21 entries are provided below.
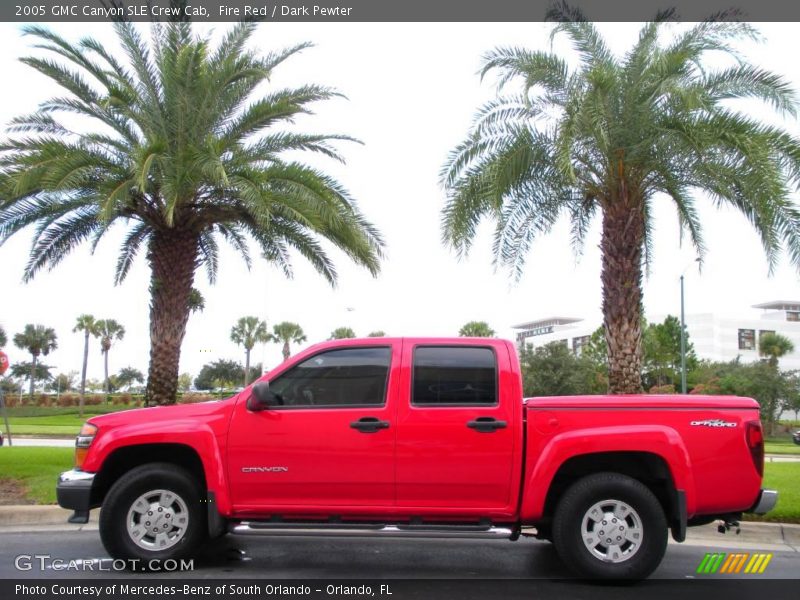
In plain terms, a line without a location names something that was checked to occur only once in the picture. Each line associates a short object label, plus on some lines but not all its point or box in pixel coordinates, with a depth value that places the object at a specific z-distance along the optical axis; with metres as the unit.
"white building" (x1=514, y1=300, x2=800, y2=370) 91.50
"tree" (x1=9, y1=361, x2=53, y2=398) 97.44
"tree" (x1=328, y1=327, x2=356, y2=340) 55.15
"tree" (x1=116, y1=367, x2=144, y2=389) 114.54
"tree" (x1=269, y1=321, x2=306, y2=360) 71.50
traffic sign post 16.25
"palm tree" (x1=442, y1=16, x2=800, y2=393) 10.92
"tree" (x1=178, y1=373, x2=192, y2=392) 93.62
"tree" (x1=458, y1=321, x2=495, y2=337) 66.60
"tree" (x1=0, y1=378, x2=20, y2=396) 97.56
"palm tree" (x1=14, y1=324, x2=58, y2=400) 84.38
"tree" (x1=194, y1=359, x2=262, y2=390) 82.12
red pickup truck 6.06
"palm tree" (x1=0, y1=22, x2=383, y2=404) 12.52
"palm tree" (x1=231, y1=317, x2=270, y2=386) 77.38
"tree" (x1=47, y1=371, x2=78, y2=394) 112.06
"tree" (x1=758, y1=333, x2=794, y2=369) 73.38
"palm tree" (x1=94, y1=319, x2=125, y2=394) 76.12
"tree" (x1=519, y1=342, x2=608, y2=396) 41.50
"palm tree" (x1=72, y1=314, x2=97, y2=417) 74.62
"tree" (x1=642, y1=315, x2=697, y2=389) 66.38
